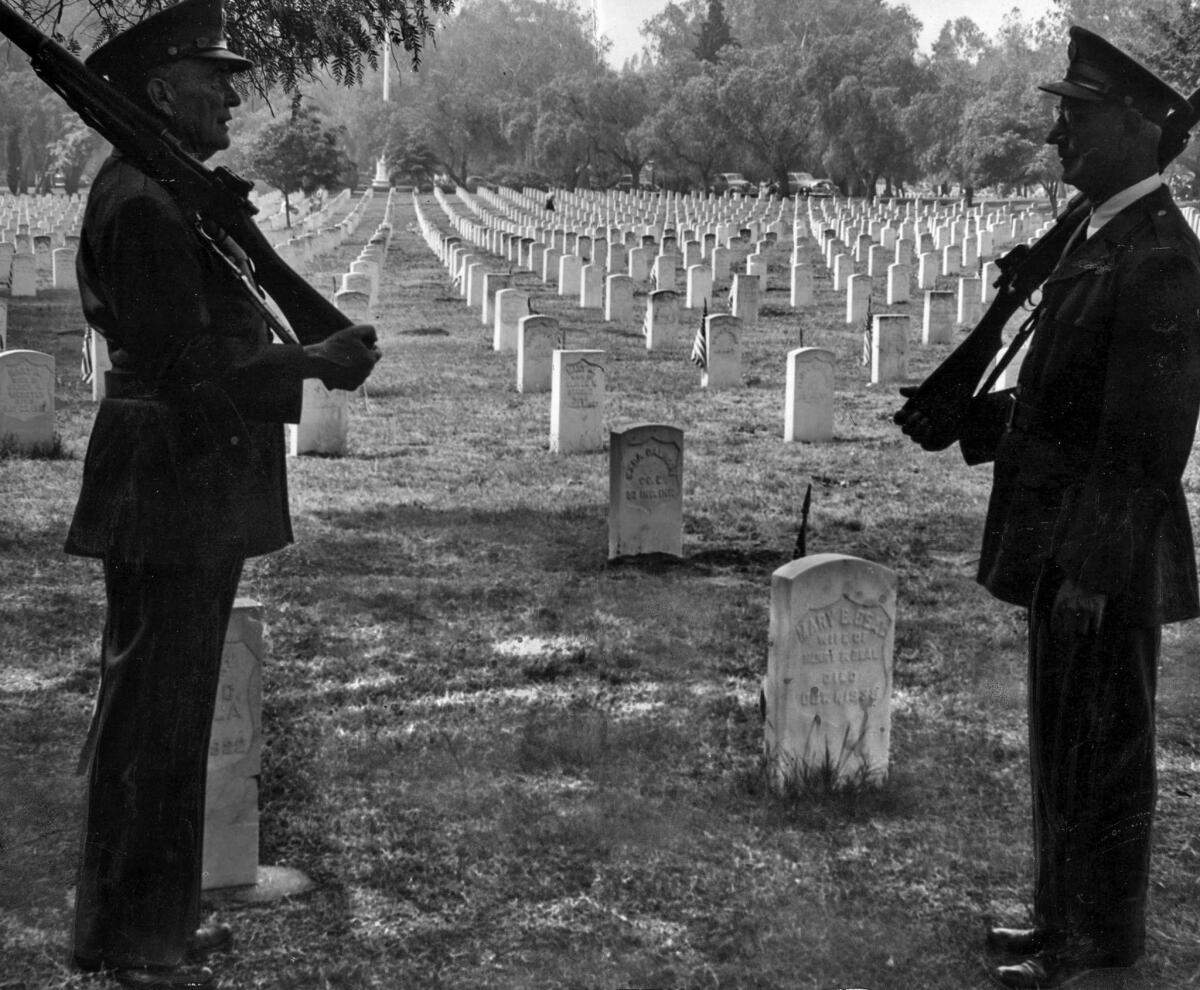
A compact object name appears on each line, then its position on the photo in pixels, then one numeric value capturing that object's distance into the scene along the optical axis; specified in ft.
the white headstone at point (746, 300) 72.43
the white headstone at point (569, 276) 87.45
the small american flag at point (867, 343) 57.52
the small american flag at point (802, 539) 18.94
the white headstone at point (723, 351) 53.78
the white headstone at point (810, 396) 43.57
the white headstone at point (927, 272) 90.73
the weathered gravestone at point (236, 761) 16.02
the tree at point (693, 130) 222.48
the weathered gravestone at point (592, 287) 79.51
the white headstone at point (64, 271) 85.61
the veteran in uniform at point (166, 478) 11.95
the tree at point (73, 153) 187.52
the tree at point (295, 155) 123.24
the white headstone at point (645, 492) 30.94
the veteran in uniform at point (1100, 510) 12.65
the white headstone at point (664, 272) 87.35
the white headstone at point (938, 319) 64.75
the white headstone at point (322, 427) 40.91
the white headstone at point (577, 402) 41.63
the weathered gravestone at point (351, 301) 52.60
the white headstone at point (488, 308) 72.02
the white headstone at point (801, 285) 81.05
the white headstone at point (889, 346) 54.49
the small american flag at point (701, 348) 54.13
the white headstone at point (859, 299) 74.18
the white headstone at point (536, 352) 51.49
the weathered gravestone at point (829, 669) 18.49
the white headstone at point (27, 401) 39.04
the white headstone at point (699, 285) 78.59
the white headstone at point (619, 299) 73.87
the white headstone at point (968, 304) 71.77
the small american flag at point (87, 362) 48.88
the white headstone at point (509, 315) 61.93
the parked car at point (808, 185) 227.61
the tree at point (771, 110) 206.69
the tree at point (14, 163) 227.69
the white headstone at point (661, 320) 64.95
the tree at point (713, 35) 289.12
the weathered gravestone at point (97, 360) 47.60
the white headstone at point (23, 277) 81.87
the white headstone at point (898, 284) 78.95
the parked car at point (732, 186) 240.28
